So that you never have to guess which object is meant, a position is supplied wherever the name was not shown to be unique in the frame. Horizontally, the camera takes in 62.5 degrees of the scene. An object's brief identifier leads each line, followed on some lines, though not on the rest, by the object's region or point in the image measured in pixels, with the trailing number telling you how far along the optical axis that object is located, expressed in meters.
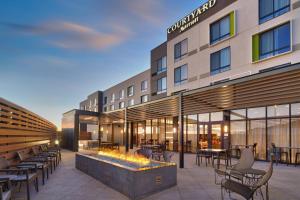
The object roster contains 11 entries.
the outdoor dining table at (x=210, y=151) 10.62
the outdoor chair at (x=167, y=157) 9.05
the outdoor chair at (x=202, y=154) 11.49
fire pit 5.86
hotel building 11.08
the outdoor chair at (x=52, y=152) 10.21
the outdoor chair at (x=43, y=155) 9.09
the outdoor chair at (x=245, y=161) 7.50
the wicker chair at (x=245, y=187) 4.58
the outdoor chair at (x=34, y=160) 7.31
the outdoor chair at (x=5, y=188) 3.96
